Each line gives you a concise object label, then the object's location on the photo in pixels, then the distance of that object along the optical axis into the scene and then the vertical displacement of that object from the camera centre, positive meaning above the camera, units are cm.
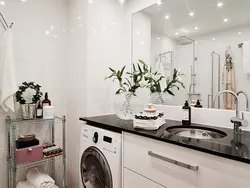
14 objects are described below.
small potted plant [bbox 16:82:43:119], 174 -9
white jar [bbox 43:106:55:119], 182 -20
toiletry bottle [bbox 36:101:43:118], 182 -19
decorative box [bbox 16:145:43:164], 163 -56
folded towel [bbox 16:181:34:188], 172 -87
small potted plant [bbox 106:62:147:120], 178 -6
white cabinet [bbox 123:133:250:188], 84 -40
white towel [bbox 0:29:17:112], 159 +15
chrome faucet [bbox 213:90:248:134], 121 -20
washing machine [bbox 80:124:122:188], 140 -54
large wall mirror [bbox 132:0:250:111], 141 +43
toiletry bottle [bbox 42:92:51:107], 186 -10
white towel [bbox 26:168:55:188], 167 -81
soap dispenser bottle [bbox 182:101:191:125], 150 -19
